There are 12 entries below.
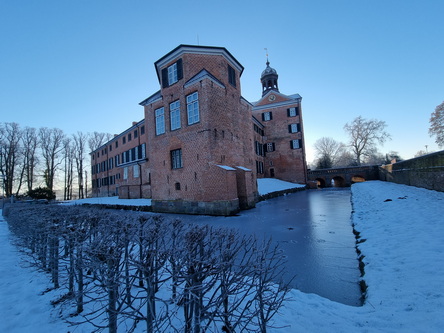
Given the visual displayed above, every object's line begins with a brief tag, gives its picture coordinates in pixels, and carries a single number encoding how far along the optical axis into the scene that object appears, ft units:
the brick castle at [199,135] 39.45
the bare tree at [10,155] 90.68
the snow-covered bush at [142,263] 5.49
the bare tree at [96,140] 132.05
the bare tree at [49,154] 104.95
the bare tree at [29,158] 98.27
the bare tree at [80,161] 121.82
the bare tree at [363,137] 130.11
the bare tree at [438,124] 88.22
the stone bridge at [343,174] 97.71
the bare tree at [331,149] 172.04
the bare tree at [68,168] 116.78
